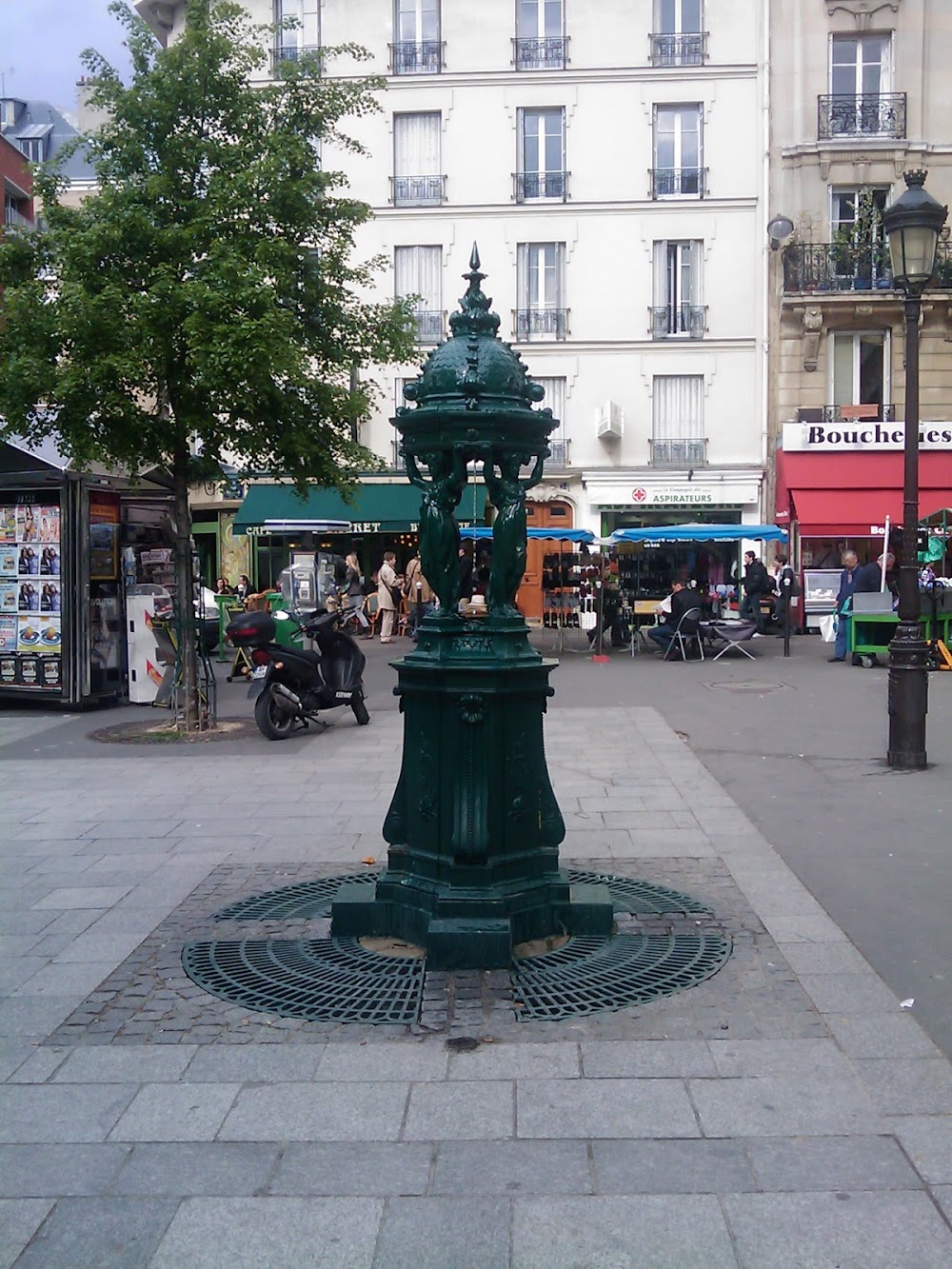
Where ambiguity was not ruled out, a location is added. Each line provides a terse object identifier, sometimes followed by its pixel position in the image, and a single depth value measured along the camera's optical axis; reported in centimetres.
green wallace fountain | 502
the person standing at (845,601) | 1800
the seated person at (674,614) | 1870
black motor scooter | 1146
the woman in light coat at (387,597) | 2272
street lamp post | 940
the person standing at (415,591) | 2139
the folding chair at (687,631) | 1864
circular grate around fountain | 462
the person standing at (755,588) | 2019
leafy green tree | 1052
